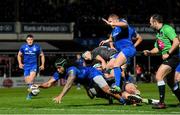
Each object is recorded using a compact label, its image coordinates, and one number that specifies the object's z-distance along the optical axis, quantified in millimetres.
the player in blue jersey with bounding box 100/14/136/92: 15148
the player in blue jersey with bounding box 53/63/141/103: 15055
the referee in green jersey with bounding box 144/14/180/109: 14016
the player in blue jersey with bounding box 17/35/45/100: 21781
